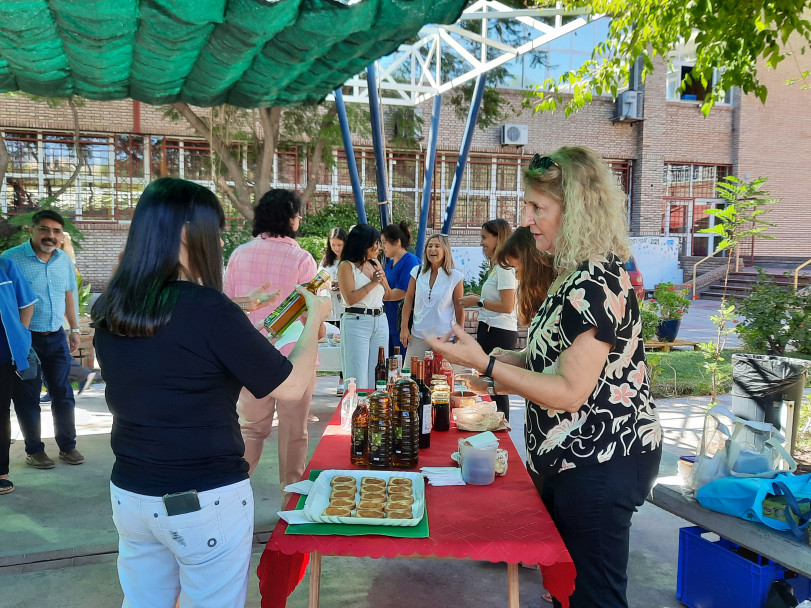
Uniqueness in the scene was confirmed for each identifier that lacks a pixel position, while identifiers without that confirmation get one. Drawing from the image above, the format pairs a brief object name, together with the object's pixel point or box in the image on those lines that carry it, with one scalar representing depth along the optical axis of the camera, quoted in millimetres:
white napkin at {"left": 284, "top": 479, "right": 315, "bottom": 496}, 2162
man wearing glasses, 4840
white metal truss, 5918
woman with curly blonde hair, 1799
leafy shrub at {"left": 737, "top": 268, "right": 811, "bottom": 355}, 6262
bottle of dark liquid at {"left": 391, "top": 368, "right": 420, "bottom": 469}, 2496
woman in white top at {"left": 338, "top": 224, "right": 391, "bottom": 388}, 5254
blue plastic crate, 2699
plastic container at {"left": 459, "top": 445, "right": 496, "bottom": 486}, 2344
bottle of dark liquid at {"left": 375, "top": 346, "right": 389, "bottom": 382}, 3959
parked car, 10139
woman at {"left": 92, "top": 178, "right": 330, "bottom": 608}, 1576
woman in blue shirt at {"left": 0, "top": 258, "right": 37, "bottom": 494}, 4324
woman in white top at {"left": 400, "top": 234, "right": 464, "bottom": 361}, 5289
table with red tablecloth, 1826
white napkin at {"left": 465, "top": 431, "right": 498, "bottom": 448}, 2355
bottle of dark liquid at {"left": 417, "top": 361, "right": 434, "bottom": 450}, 2754
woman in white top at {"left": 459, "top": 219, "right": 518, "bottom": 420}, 5000
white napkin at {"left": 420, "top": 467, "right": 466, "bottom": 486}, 2346
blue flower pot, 10406
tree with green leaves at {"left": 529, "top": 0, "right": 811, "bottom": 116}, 3713
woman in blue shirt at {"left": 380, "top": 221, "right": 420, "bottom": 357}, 6227
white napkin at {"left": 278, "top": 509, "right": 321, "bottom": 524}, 1931
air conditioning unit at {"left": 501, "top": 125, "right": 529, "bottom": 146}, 17759
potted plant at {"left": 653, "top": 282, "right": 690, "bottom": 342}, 10391
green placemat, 1879
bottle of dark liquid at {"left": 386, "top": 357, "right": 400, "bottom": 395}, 2590
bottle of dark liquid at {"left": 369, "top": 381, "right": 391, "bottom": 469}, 2447
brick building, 14758
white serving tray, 1897
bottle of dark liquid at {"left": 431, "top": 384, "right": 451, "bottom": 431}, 3041
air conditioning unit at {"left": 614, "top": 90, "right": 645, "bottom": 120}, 18391
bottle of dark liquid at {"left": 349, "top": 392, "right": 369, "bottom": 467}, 2541
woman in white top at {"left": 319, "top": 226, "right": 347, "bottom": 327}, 6840
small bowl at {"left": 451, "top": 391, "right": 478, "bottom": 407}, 3383
